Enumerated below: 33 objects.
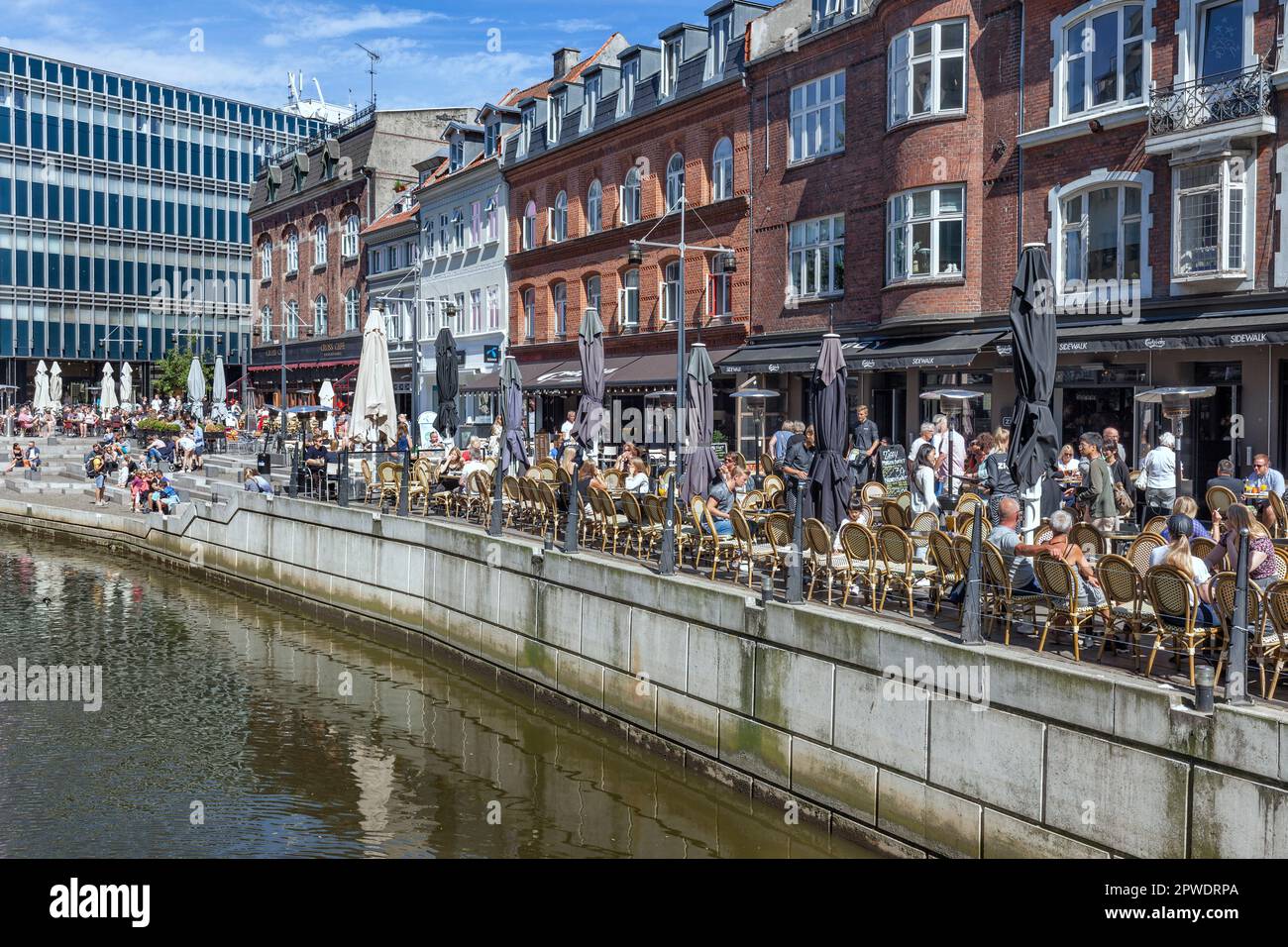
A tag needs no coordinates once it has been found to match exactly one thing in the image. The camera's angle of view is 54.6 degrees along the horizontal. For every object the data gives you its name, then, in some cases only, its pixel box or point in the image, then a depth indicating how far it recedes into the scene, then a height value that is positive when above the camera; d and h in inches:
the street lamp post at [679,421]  554.9 -3.4
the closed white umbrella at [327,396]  1925.4 +25.8
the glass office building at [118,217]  3003.2 +497.6
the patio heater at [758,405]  1235.2 +10.4
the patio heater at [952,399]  898.7 +14.3
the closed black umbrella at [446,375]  1059.9 +33.0
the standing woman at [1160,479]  650.2 -31.7
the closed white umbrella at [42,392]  2119.8 +31.6
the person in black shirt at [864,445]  756.0 -16.8
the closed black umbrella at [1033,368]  516.1 +20.9
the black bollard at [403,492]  824.9 -52.3
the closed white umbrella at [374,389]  1016.9 +19.5
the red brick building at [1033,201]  797.9 +163.2
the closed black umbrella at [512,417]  853.2 -1.9
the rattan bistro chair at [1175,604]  348.8 -52.8
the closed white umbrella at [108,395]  2111.2 +27.3
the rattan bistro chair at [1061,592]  383.2 -54.3
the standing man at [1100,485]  583.2 -31.3
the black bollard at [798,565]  464.8 -55.7
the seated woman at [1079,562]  391.2 -46.8
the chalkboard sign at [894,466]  861.2 -33.7
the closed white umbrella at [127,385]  2258.9 +48.4
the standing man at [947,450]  707.4 -18.5
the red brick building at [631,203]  1291.8 +247.1
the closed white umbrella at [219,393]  2037.4 +31.3
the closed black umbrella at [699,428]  660.1 -7.0
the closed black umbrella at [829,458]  564.7 -18.6
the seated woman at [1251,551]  380.8 -41.0
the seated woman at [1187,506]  412.6 -29.1
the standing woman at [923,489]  669.9 -38.9
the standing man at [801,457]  677.3 -22.2
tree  2827.3 +88.6
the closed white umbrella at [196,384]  1950.1 +43.3
